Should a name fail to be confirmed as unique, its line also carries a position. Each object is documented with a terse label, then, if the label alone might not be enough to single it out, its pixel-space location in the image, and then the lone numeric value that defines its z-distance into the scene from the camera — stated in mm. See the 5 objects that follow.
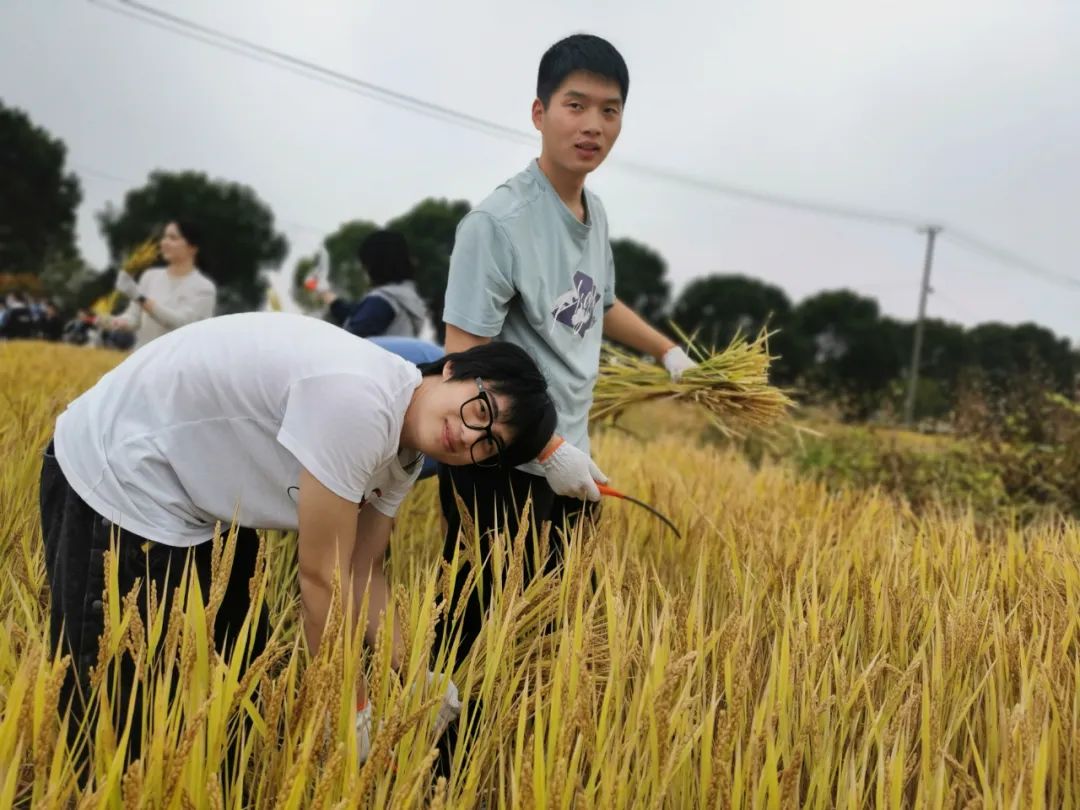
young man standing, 1754
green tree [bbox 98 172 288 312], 32375
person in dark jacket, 3336
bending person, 1284
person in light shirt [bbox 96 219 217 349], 4133
